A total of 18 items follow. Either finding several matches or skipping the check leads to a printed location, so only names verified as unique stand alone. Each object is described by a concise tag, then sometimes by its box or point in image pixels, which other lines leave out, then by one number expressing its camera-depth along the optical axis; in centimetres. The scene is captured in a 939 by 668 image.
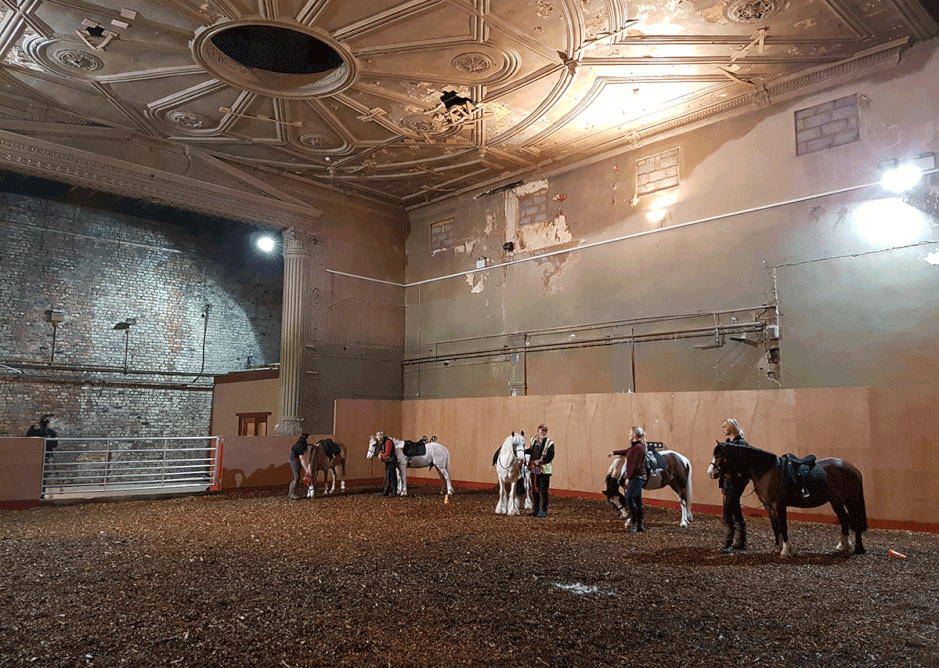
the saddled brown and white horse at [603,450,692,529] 921
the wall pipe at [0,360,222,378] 1551
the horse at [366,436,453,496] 1282
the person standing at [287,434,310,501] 1212
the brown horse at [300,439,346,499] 1252
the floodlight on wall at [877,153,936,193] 1003
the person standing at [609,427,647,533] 831
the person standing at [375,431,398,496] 1264
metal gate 1307
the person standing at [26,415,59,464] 1486
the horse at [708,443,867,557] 671
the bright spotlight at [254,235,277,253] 1823
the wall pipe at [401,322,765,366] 1189
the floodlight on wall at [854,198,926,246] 1009
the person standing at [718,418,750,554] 701
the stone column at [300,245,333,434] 1603
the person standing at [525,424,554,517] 966
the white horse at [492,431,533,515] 991
